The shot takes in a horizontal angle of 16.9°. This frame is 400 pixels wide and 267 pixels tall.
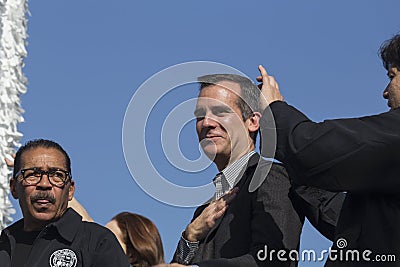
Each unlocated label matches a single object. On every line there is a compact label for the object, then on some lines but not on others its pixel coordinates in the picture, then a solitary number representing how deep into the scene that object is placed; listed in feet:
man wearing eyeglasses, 25.10
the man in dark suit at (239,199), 23.20
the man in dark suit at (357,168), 19.86
